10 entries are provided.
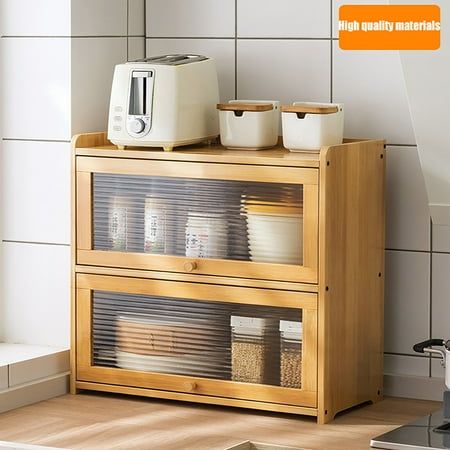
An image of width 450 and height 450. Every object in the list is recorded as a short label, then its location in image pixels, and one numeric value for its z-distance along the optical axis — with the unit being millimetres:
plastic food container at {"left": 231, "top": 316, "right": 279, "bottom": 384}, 4200
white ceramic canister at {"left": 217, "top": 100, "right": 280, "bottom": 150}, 4347
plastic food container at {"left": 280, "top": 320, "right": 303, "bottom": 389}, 4145
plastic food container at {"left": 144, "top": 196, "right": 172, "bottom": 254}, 4311
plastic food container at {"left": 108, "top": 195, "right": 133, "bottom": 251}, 4372
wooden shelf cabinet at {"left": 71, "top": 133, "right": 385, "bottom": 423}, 4093
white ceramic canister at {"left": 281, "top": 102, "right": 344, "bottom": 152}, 4194
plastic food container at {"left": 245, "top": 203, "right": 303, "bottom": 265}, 4109
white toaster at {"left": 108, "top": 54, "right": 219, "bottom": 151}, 4289
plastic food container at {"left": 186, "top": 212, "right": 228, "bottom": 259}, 4231
